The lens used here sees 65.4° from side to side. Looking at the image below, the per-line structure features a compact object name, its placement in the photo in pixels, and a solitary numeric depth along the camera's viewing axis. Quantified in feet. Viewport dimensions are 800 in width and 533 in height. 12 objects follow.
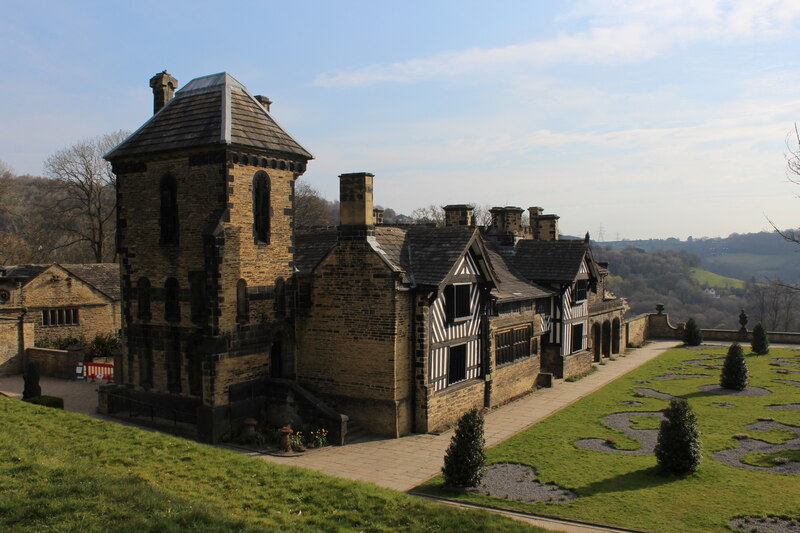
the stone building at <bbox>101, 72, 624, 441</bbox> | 63.10
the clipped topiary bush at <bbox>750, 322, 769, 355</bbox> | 119.65
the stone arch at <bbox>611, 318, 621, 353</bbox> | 126.11
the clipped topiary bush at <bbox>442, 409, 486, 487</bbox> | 49.01
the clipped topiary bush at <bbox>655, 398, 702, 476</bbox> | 51.08
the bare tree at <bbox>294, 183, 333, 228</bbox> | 218.18
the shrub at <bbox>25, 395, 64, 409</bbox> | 69.67
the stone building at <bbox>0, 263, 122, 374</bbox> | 102.94
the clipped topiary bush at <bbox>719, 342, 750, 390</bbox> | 86.53
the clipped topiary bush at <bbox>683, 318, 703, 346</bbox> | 137.69
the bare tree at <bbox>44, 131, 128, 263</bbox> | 158.61
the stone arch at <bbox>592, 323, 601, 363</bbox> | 116.84
